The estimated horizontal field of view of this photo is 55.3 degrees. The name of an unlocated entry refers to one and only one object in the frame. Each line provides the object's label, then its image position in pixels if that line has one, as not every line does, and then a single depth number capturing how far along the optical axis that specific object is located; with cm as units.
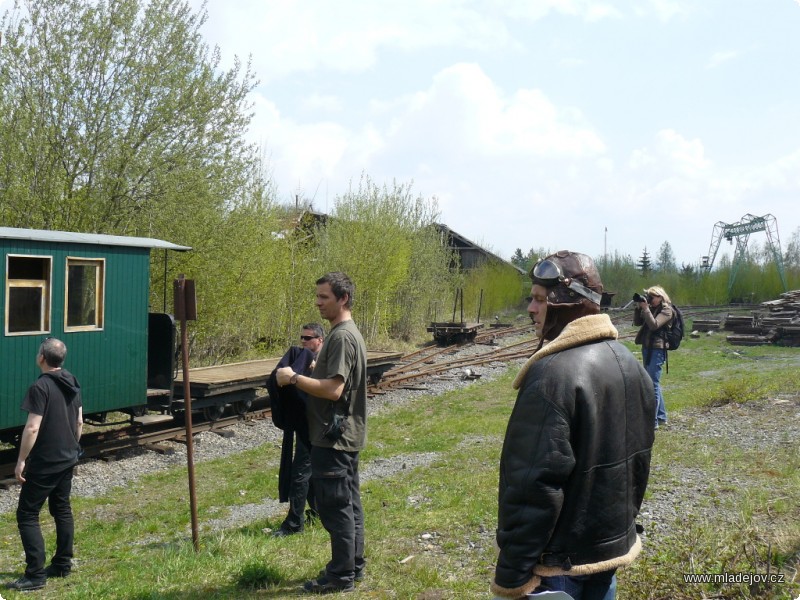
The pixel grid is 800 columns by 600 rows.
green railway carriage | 898
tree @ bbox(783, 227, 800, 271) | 6335
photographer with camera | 958
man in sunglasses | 615
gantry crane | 4978
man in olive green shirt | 470
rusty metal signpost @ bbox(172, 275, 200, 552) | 631
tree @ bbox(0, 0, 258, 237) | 1403
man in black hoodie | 541
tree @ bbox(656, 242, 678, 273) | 9023
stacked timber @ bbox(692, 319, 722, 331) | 3042
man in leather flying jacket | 246
